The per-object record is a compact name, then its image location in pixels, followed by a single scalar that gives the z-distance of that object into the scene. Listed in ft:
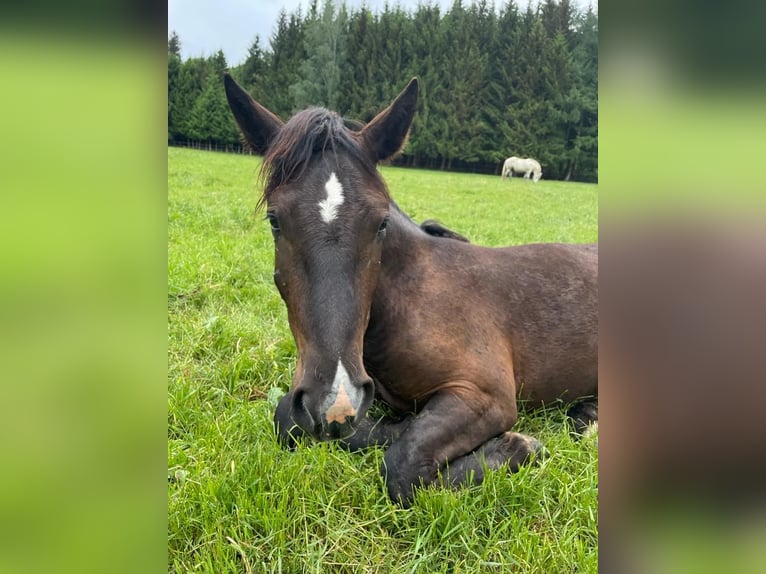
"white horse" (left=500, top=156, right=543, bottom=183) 81.82
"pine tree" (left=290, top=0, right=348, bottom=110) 91.35
